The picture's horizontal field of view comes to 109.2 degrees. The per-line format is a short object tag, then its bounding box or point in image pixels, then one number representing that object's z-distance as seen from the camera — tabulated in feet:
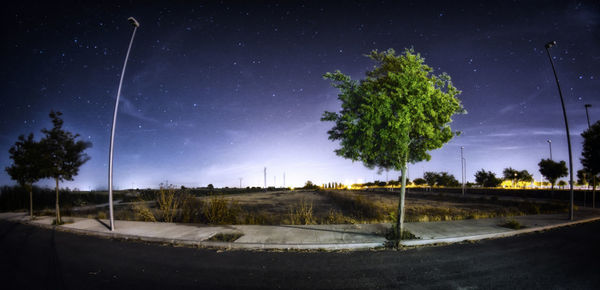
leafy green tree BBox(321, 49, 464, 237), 21.91
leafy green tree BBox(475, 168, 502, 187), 190.90
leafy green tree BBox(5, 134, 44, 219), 41.03
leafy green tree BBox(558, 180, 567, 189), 174.47
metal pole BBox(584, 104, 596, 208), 63.00
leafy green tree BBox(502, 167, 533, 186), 193.26
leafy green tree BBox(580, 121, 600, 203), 53.39
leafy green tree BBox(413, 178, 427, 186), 261.56
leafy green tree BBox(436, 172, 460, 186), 233.96
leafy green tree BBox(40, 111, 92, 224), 39.09
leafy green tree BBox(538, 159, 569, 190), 100.22
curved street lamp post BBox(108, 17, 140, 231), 31.35
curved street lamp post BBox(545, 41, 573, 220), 39.33
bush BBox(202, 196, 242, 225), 34.63
